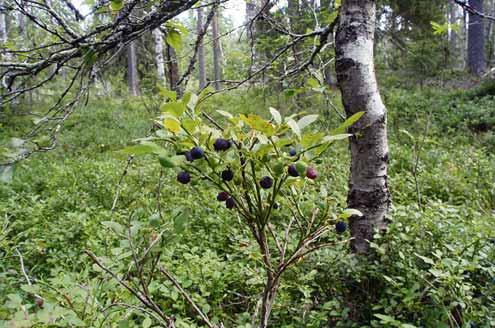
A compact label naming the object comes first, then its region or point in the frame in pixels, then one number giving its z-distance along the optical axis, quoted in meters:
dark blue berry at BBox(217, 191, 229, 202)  0.97
